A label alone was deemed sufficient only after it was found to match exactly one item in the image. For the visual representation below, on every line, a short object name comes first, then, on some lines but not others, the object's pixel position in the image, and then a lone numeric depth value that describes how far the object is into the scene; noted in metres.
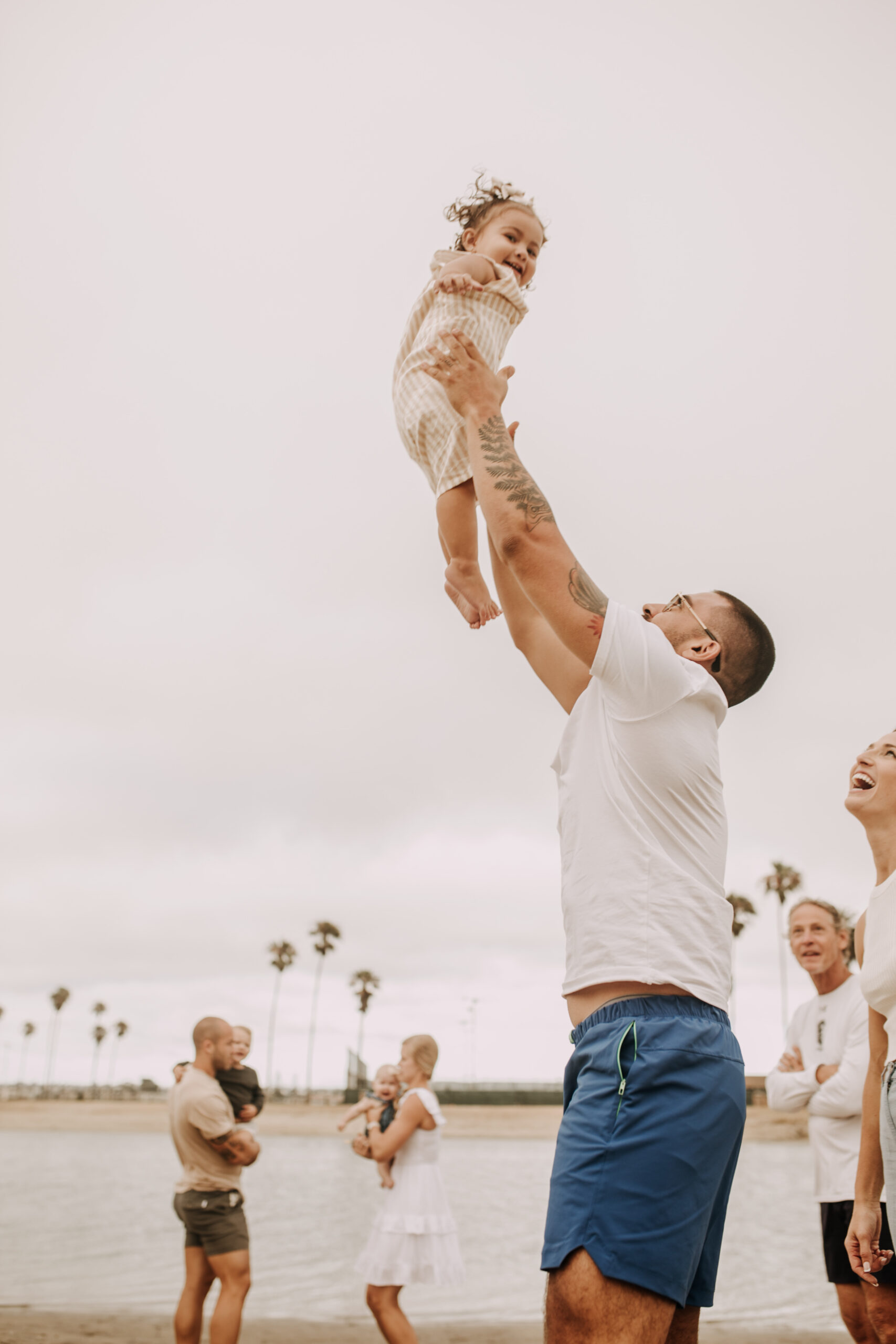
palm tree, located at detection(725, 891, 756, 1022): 53.78
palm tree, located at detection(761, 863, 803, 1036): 51.69
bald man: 6.27
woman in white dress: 6.05
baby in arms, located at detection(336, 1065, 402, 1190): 7.22
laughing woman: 2.97
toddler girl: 3.11
